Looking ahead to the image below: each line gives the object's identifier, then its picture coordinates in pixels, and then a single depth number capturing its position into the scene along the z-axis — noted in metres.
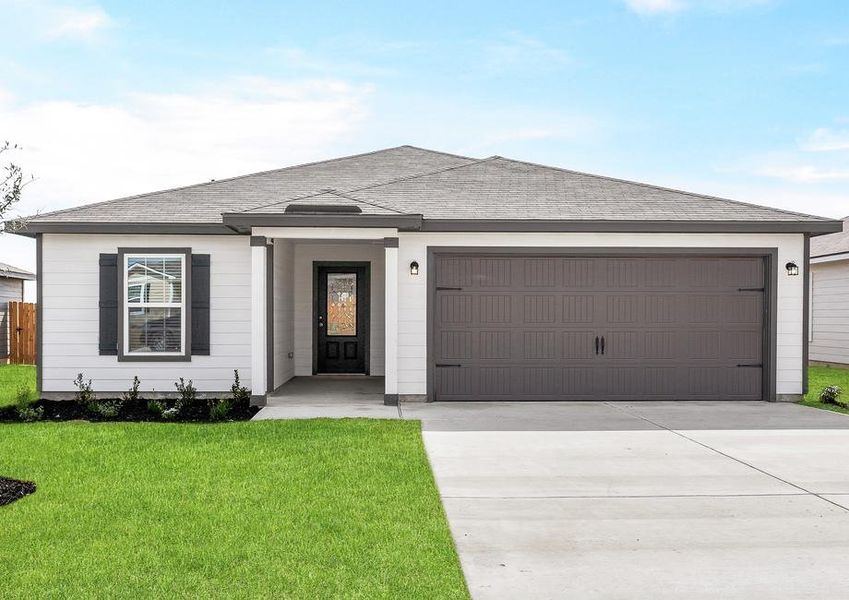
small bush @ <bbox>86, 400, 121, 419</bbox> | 9.58
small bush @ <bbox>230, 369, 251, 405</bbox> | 10.28
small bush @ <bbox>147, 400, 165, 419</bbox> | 9.65
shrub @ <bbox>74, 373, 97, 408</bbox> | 10.20
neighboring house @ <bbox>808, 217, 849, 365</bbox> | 17.48
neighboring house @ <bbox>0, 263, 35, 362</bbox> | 19.98
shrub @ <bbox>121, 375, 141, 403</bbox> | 10.32
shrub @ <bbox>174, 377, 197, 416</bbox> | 9.90
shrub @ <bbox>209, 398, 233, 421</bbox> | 9.38
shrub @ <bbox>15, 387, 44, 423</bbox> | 9.49
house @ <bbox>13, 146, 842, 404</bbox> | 10.90
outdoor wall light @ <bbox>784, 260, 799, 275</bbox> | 11.11
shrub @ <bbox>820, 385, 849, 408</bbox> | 11.06
